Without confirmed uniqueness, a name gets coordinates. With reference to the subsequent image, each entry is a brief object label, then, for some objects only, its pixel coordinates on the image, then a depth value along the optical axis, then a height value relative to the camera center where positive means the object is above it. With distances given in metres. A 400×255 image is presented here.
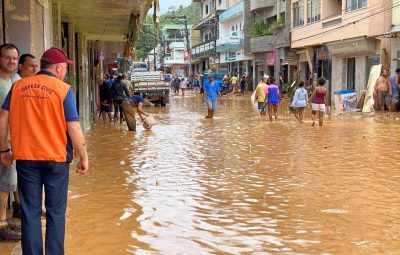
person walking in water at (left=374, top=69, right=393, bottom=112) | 21.17 -0.35
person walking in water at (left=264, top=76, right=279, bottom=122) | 18.58 -0.50
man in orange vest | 3.99 -0.43
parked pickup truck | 28.62 -0.18
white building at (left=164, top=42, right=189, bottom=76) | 91.00 +4.35
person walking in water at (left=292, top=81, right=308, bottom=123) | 17.33 -0.54
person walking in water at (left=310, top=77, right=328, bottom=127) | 16.31 -0.57
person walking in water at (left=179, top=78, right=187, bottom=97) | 43.33 -0.13
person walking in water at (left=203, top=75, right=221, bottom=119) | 19.88 -0.43
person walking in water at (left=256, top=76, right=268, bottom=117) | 20.12 -0.46
